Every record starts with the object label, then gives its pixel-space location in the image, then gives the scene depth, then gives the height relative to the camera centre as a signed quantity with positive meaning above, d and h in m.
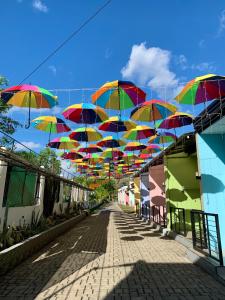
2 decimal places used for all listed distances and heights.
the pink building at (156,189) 12.98 +1.05
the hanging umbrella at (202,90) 5.69 +3.00
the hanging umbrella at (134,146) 12.12 +3.13
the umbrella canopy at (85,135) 10.03 +3.14
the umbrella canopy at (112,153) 13.98 +3.21
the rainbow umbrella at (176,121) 8.34 +3.24
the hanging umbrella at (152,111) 7.33 +3.11
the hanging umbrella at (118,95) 6.24 +3.13
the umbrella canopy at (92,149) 13.14 +3.20
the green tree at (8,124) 15.25 +5.20
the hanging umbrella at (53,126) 9.34 +3.28
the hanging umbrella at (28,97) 6.34 +3.04
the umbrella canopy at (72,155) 14.12 +3.06
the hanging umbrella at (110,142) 11.53 +3.16
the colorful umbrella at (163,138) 11.12 +3.40
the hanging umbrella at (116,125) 8.88 +3.19
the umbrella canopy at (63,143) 11.27 +3.06
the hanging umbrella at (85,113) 7.52 +3.05
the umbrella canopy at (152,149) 13.77 +3.51
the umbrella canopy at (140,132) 10.04 +3.21
